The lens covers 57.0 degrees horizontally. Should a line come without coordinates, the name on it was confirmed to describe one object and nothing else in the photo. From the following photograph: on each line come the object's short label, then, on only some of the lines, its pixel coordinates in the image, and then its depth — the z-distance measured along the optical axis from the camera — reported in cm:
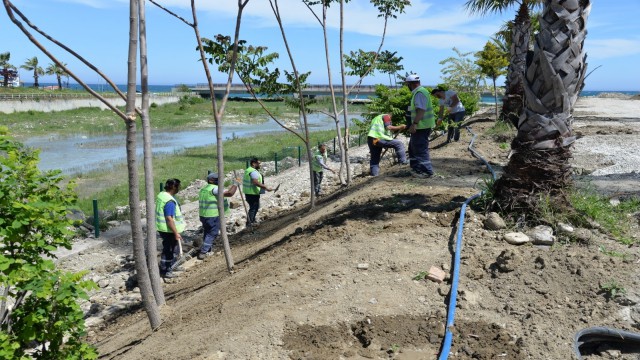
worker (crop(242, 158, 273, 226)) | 1088
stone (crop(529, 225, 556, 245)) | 571
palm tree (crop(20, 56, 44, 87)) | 8381
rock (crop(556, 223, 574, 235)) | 580
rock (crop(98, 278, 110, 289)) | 934
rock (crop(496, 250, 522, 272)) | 534
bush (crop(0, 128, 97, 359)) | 391
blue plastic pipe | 426
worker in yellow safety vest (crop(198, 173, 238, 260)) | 933
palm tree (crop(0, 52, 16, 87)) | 7312
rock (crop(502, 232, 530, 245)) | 580
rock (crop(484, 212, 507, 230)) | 611
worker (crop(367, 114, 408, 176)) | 1107
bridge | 8062
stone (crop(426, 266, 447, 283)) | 529
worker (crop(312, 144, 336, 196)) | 1326
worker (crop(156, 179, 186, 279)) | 854
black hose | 442
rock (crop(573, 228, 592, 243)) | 572
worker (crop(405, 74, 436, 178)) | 902
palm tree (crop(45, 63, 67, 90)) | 7802
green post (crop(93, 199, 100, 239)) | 1211
